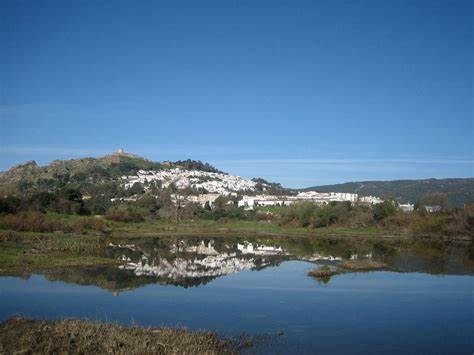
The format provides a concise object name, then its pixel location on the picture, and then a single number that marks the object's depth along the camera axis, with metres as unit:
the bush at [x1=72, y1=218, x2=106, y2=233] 59.77
